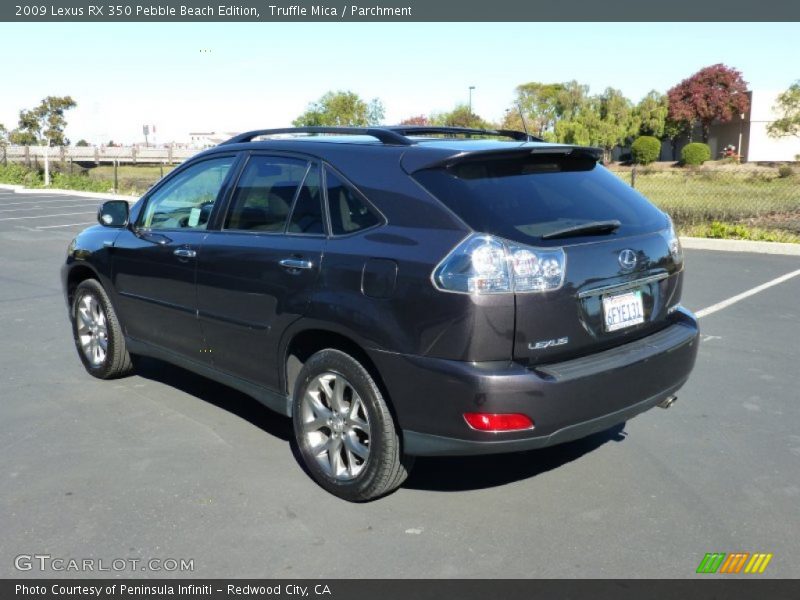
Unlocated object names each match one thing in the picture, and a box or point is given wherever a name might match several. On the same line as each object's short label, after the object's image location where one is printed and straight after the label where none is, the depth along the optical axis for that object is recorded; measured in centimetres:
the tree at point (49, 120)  6925
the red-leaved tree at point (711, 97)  6341
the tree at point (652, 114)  6381
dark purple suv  343
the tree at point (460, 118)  3721
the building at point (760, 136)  5975
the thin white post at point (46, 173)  3634
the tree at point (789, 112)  4197
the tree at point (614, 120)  5903
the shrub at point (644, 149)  5962
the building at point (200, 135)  11181
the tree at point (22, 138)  7338
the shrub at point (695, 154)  5422
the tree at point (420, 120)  4688
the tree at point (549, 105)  6083
